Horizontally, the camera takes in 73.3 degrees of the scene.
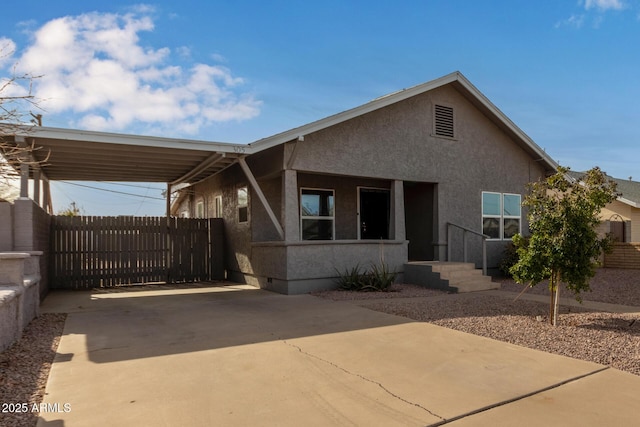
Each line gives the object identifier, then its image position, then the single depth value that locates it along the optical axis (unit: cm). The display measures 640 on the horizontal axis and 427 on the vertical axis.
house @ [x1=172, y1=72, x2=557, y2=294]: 1060
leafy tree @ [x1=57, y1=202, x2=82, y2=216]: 2670
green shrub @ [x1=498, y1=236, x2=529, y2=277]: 1382
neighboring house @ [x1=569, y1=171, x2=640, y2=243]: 2020
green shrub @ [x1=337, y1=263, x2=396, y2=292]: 1044
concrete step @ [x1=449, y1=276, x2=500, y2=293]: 1084
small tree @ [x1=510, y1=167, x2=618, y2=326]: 665
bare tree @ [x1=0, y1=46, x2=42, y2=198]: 427
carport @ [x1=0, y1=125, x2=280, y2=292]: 796
